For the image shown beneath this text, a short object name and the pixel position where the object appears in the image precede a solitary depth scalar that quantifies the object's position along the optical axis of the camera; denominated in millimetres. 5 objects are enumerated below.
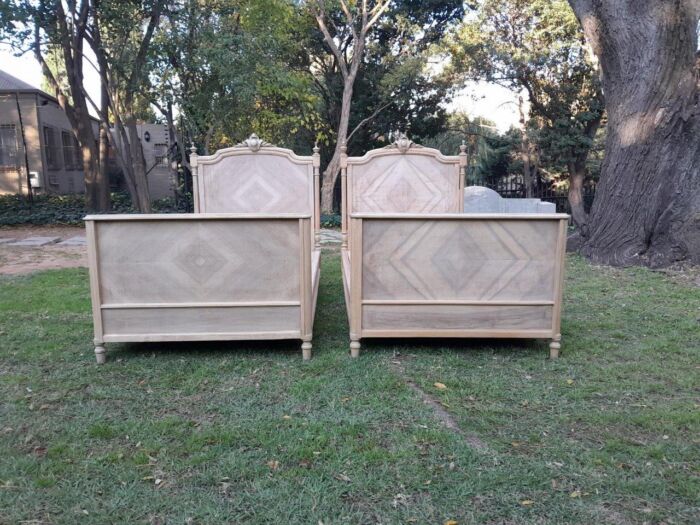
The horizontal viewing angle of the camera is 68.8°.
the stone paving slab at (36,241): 9883
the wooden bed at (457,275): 3438
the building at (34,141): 15227
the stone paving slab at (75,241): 10062
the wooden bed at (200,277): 3357
